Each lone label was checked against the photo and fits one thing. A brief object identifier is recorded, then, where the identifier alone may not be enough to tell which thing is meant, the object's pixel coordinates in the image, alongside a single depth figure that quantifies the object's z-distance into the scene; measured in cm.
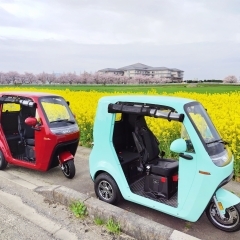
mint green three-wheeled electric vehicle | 310
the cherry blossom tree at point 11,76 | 7419
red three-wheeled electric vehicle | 502
